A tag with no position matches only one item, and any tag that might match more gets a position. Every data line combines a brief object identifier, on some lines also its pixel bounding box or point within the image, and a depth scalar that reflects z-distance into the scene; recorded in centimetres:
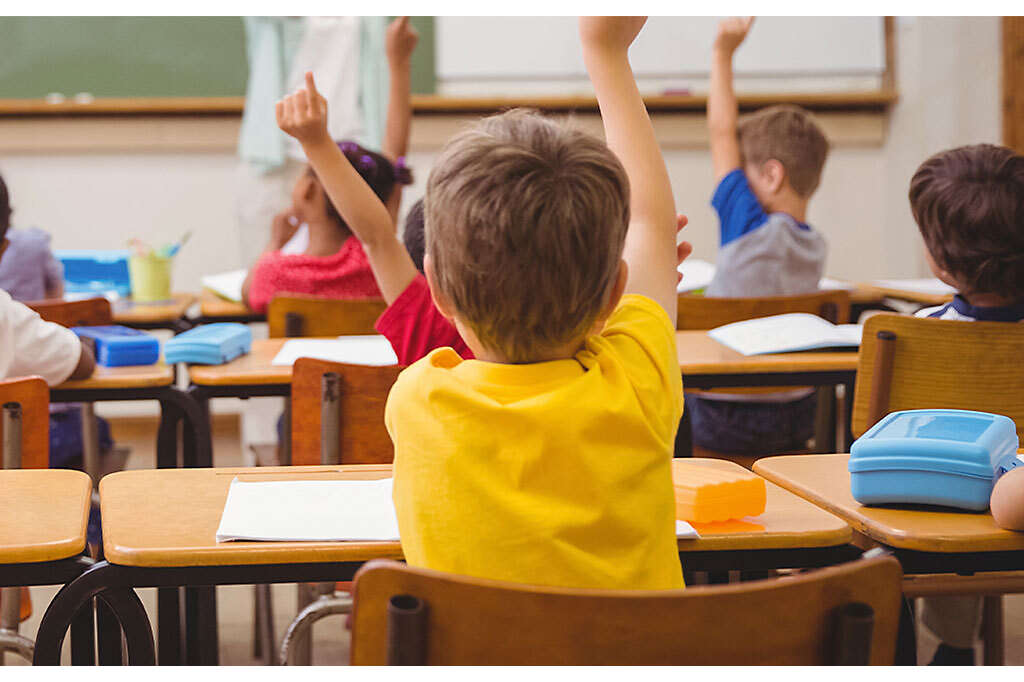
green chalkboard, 479
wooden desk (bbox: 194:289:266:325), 305
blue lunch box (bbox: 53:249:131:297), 358
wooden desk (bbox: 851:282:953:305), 316
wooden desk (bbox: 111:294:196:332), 304
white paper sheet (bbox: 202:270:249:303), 324
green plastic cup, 341
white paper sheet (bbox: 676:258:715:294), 341
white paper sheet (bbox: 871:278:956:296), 328
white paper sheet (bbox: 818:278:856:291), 345
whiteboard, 512
